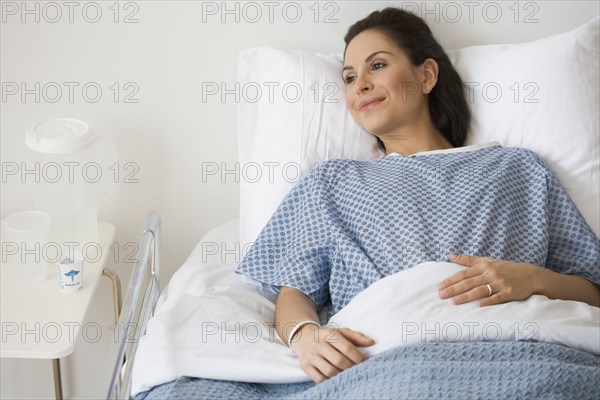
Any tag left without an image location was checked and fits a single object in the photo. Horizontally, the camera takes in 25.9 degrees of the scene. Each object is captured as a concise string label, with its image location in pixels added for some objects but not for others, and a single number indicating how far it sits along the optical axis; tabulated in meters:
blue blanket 1.72
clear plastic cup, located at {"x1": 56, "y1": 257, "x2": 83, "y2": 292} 2.13
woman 1.98
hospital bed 1.76
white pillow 2.19
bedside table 2.05
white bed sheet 1.84
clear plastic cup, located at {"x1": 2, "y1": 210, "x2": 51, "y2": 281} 2.16
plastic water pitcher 2.17
